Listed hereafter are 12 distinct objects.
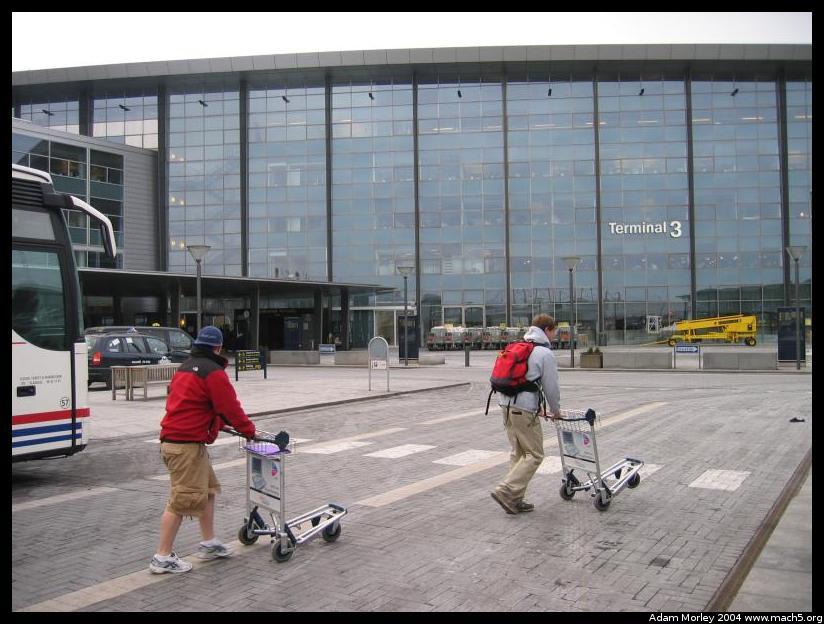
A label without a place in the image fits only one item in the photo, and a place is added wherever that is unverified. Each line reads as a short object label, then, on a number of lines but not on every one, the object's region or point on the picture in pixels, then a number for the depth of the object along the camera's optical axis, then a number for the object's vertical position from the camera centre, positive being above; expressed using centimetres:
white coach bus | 769 -13
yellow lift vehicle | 5025 -91
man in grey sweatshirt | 651 -93
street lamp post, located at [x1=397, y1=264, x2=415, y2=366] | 3506 +207
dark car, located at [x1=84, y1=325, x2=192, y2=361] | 2417 -61
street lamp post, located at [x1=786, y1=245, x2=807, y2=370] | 2819 +20
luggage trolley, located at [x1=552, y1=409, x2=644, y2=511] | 680 -140
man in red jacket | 508 -78
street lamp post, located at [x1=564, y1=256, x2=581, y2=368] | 3118 +229
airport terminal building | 5462 +1063
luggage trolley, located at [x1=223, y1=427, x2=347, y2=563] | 531 -139
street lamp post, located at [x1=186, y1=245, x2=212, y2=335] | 2472 +224
